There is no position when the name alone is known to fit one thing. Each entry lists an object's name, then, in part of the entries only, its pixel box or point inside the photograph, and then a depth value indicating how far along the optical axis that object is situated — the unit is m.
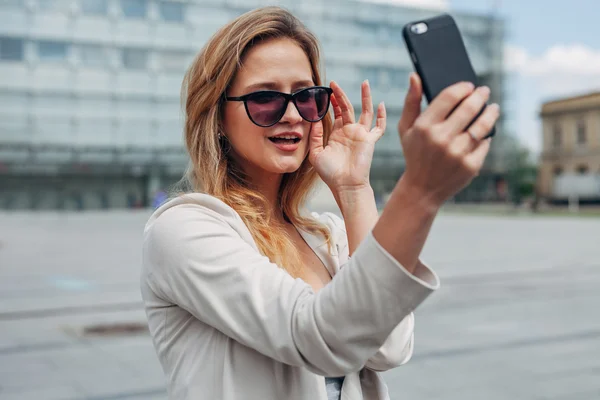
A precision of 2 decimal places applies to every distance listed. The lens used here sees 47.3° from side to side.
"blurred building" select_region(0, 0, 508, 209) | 43.12
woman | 1.04
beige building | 58.81
